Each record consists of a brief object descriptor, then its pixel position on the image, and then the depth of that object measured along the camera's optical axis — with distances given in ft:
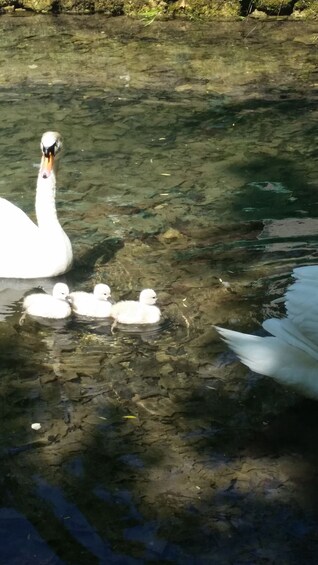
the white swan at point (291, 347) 14.83
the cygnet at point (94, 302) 17.98
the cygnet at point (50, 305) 17.94
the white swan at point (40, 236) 20.20
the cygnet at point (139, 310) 17.53
